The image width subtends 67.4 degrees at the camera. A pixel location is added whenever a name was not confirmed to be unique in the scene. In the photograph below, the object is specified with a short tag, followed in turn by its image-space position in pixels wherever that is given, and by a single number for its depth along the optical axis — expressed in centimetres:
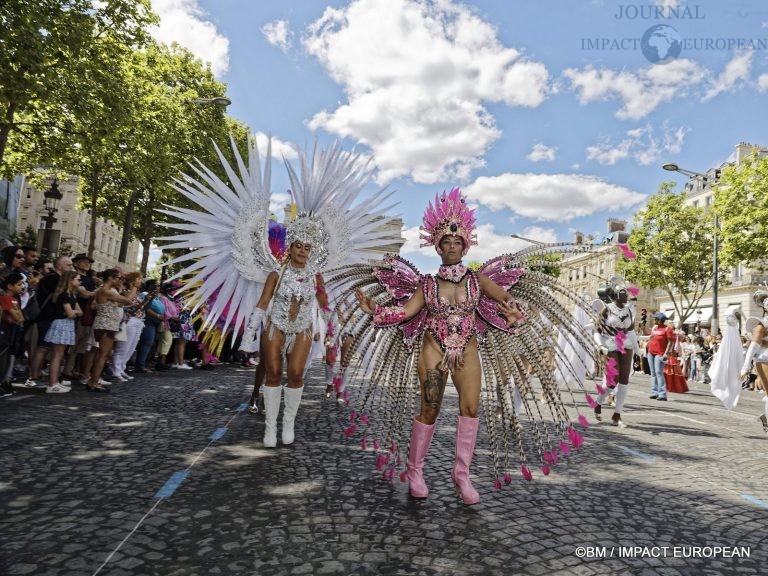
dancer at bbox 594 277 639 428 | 803
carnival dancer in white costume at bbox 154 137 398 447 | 562
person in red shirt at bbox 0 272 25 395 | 773
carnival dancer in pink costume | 406
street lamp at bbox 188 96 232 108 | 2070
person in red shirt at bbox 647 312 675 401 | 1299
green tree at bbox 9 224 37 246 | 3869
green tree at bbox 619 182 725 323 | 3644
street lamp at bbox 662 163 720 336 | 2389
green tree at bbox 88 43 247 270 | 1923
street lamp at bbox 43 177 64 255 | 1598
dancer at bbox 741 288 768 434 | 795
